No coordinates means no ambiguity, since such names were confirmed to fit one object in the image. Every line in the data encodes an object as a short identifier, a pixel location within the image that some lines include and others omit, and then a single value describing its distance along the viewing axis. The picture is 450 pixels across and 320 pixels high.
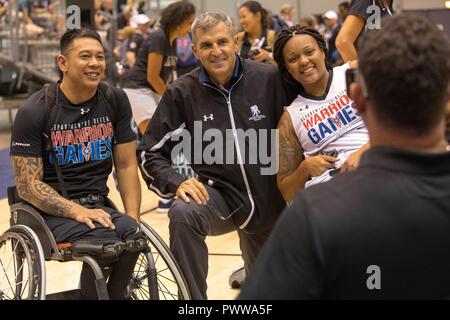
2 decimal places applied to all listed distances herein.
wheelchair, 2.77
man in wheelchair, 3.06
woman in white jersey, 3.28
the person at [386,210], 1.33
